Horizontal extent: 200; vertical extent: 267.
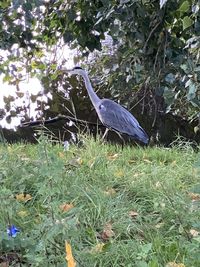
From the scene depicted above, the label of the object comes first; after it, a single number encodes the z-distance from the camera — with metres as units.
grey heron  5.78
